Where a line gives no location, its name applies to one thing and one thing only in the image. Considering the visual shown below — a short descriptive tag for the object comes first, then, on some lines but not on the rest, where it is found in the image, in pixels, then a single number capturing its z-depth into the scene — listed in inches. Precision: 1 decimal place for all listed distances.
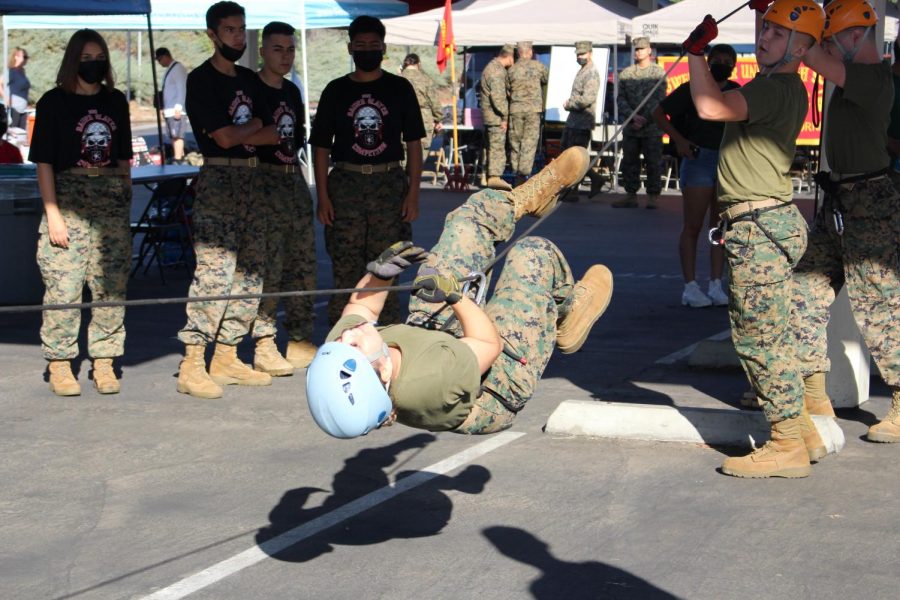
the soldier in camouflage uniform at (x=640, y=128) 724.0
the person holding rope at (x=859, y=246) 270.1
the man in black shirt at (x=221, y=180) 316.2
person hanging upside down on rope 184.1
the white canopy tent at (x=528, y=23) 730.8
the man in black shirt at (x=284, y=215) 333.1
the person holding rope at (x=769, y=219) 237.1
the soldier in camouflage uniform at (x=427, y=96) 732.0
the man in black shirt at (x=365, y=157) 344.8
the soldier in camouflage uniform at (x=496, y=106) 789.9
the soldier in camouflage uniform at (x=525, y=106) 780.6
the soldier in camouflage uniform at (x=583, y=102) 768.9
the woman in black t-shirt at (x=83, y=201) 309.3
